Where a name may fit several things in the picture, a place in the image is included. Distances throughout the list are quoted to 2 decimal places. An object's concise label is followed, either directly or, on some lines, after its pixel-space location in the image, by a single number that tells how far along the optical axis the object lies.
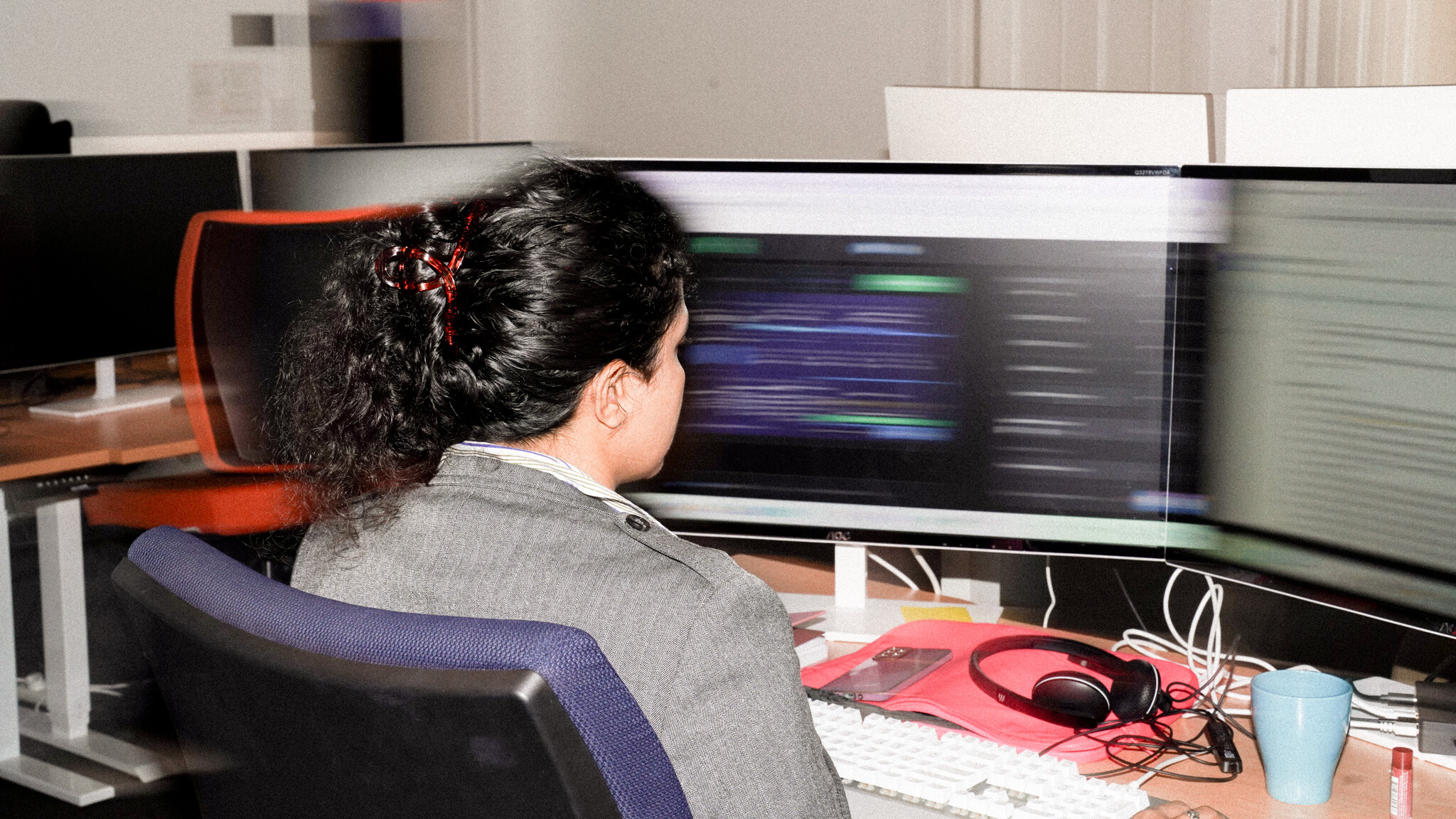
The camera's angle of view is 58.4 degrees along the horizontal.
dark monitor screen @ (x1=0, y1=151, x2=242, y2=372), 2.67
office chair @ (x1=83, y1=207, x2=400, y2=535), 2.37
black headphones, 1.10
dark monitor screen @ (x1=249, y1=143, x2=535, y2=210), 2.79
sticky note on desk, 1.39
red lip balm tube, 0.94
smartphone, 1.18
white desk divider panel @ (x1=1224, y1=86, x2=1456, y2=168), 1.10
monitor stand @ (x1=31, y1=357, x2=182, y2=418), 2.78
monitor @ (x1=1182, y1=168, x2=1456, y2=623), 0.99
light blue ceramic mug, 0.96
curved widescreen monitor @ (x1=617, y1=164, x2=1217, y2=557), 1.19
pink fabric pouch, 1.08
